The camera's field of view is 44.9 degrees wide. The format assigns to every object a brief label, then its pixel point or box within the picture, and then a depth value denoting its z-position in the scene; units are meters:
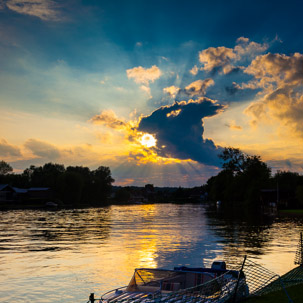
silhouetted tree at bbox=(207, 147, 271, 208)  130.75
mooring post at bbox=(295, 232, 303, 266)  28.56
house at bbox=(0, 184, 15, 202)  162.25
